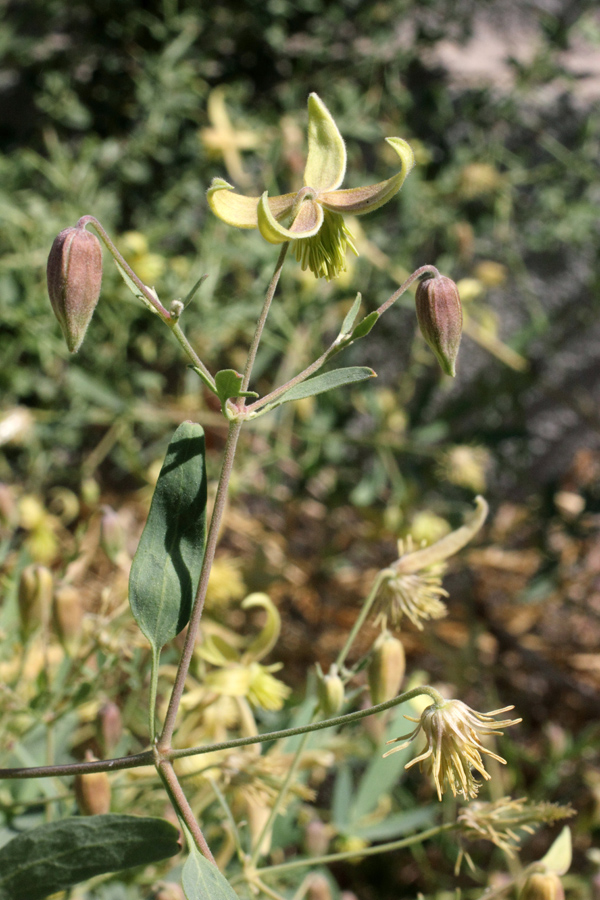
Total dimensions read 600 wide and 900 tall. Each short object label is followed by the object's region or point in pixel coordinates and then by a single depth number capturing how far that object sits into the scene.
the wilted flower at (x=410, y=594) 0.28
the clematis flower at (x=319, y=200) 0.24
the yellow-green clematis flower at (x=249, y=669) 0.29
